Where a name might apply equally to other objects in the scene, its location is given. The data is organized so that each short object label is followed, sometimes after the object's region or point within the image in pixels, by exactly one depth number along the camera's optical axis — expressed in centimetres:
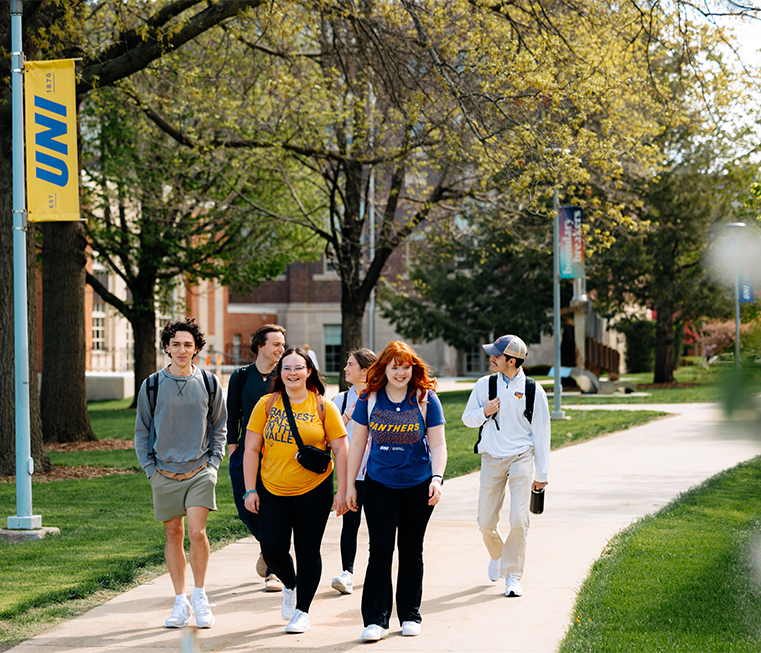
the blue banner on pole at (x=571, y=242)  3887
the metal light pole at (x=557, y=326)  4019
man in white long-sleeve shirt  1283
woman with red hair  1059
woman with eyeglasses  1101
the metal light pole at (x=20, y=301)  1637
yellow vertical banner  1752
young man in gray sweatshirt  1128
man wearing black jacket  1301
